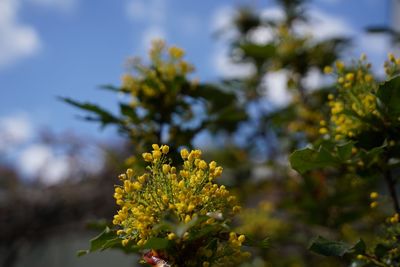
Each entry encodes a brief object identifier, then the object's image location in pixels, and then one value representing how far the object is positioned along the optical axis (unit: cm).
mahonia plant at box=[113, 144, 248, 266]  44
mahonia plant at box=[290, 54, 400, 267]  51
